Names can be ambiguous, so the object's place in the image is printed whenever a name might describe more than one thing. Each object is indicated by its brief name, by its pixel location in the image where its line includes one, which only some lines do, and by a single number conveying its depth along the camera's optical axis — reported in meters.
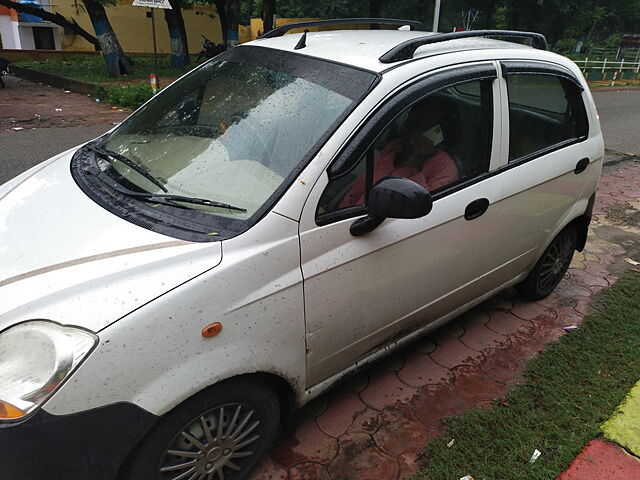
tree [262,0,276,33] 18.23
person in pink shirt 2.37
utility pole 15.62
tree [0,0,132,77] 14.95
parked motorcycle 20.26
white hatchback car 1.65
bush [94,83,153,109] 11.35
